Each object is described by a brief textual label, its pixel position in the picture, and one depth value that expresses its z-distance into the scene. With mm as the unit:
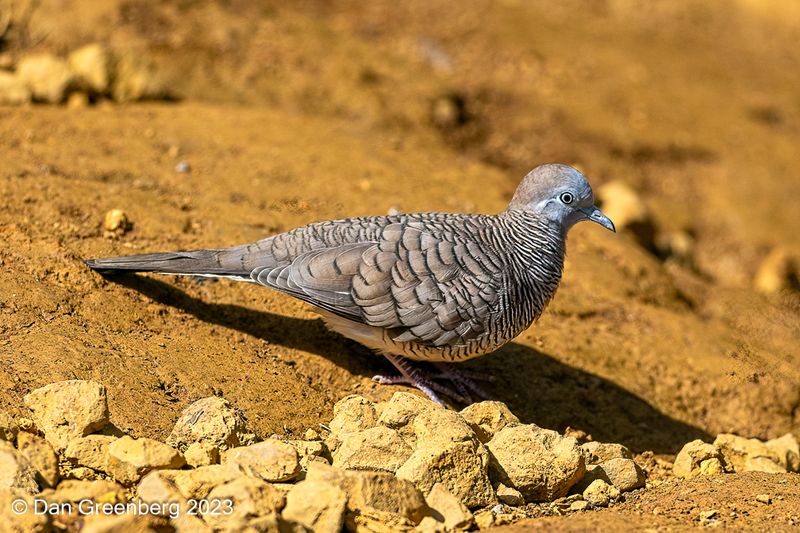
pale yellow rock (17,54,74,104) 17562
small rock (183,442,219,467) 8469
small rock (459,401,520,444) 10016
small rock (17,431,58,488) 7844
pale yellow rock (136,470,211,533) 7254
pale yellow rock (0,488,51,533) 6902
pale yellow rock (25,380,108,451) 8586
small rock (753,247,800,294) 18484
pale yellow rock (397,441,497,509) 8562
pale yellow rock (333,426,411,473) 8781
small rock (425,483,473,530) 8109
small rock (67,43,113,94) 17906
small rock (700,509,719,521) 8613
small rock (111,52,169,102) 18187
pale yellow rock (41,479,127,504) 7453
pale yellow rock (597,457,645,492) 9820
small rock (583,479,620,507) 9297
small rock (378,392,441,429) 9289
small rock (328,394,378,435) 9609
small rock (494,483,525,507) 9047
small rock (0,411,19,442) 8109
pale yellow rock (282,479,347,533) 7555
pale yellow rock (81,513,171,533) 6797
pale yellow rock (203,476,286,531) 7289
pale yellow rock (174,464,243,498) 7824
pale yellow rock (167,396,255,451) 8859
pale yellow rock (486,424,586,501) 9117
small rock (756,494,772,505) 9148
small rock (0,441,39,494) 7465
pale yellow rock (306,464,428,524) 7793
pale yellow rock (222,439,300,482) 8164
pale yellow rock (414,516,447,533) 7836
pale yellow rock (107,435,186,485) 8133
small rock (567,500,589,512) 9031
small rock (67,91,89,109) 17812
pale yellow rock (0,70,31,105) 17219
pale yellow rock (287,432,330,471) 8984
